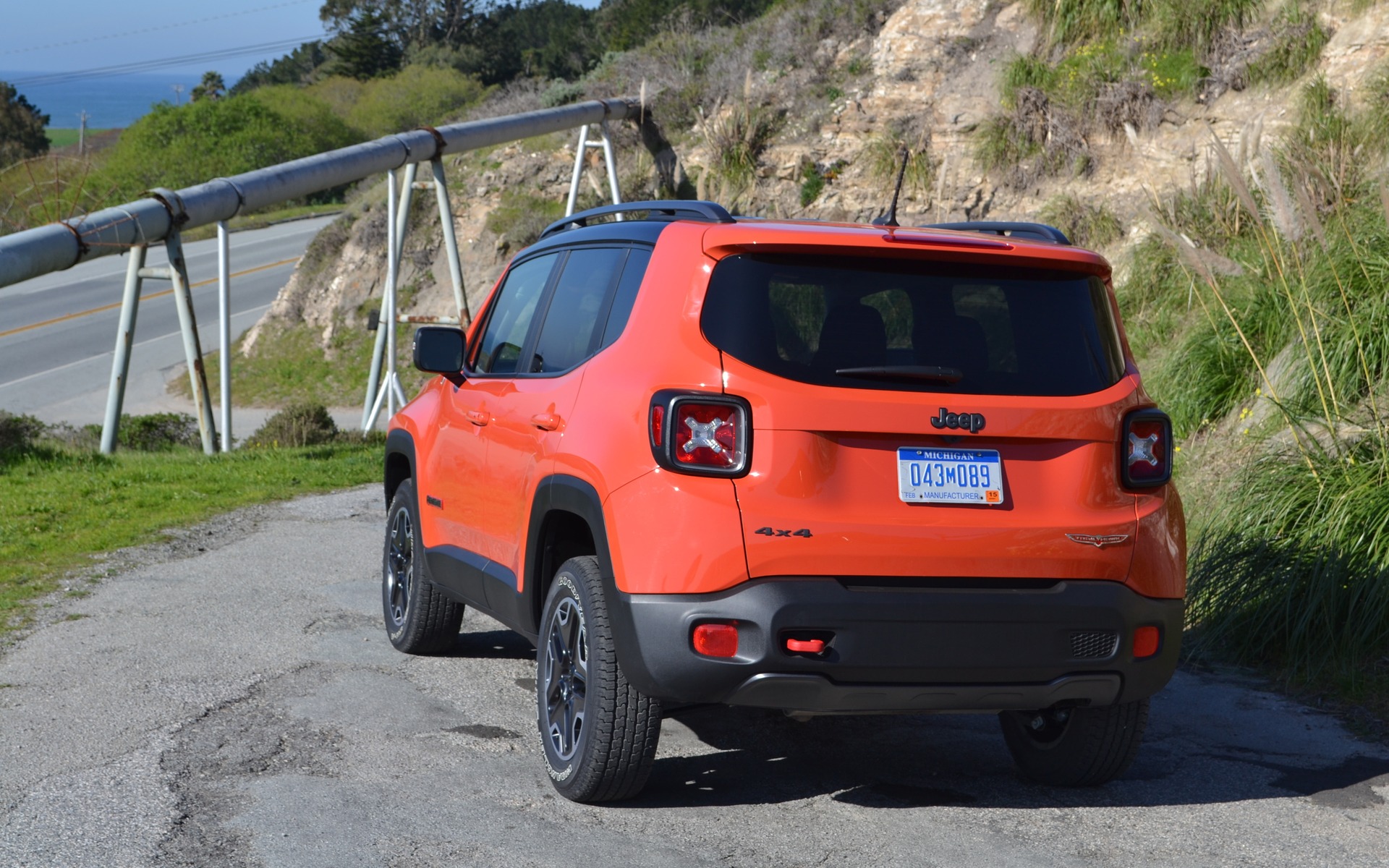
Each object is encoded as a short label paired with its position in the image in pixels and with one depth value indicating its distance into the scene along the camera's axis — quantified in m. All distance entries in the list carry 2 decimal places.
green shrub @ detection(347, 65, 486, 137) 67.75
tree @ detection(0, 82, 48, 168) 72.00
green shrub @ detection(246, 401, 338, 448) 17.41
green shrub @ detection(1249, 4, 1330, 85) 16.73
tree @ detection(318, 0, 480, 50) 80.38
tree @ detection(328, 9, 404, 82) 77.88
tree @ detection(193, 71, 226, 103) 86.25
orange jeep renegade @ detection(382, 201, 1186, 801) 4.17
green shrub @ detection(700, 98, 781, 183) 25.67
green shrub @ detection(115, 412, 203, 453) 18.55
